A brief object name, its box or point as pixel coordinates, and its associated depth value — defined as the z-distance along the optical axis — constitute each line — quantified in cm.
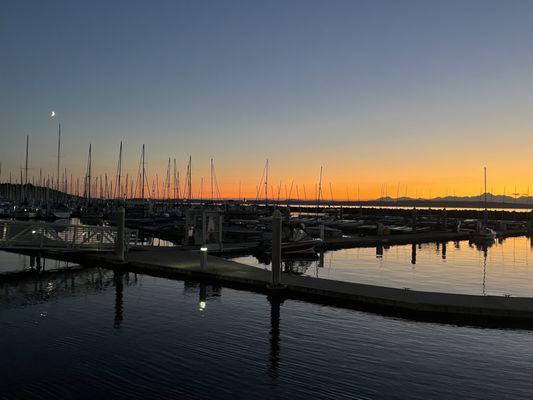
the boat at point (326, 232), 5543
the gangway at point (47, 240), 2727
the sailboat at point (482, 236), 5812
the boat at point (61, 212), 8881
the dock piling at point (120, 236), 2584
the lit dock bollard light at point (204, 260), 2277
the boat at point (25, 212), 8819
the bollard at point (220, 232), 3458
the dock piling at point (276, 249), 1955
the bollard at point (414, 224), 6284
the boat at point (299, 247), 3559
